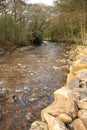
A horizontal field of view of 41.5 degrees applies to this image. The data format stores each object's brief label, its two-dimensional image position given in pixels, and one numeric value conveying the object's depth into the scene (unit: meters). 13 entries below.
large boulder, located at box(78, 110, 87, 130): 2.53
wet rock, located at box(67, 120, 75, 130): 2.66
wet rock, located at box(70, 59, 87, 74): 5.27
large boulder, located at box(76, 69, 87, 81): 4.42
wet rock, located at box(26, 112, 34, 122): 3.32
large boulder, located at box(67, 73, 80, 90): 4.09
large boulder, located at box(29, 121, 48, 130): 2.67
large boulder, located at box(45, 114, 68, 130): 2.53
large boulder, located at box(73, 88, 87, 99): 3.35
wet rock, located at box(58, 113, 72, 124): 2.75
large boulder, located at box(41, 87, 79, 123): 2.84
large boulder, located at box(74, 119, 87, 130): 2.52
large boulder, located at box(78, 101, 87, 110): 2.86
